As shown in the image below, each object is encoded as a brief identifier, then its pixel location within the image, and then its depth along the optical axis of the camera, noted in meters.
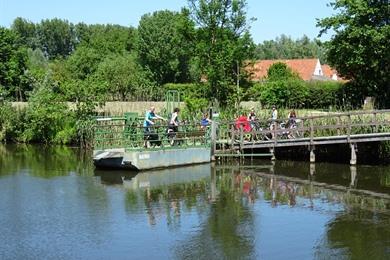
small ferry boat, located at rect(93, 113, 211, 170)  22.94
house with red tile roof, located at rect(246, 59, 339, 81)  79.25
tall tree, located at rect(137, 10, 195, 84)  75.56
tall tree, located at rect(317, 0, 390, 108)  36.66
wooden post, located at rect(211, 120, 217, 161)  25.70
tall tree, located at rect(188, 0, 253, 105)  36.06
